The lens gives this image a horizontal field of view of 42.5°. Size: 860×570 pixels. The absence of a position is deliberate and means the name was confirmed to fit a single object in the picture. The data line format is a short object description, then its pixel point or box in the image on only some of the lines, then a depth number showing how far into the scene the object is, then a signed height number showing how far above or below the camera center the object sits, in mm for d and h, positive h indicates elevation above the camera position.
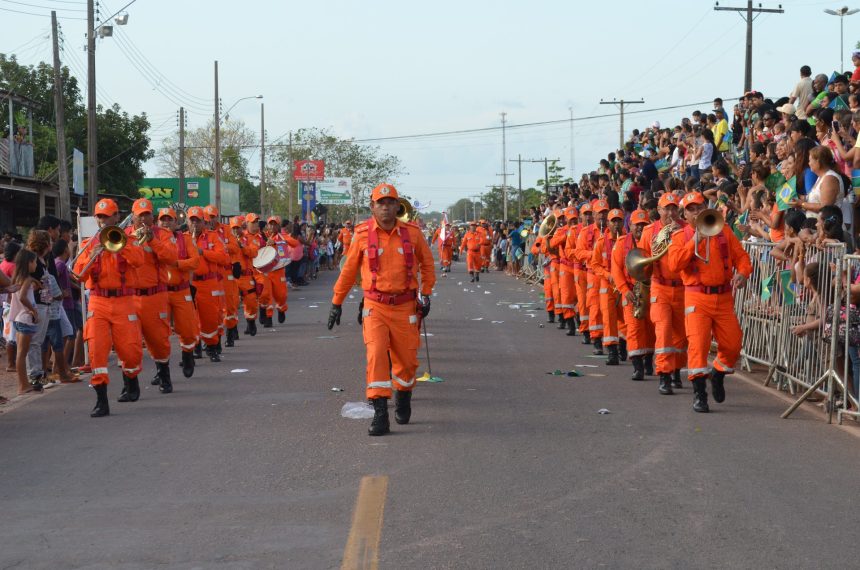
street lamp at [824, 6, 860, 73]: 32844 +6726
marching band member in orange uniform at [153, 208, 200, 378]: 12797 -674
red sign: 81875 +5088
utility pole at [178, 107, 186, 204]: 45969 +3046
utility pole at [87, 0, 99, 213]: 26188 +3048
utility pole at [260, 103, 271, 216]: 60569 +4471
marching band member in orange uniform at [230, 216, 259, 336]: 17719 -561
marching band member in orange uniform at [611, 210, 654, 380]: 12289 -904
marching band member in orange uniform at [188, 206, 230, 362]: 14539 -533
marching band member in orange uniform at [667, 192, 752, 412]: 10148 -577
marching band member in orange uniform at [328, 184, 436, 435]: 9344 -471
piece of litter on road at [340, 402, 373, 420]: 9889 -1582
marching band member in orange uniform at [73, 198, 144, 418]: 10367 -673
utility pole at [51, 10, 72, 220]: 26828 +2177
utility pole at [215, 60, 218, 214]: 44138 +3477
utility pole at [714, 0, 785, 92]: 35688 +7400
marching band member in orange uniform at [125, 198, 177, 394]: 11195 -432
